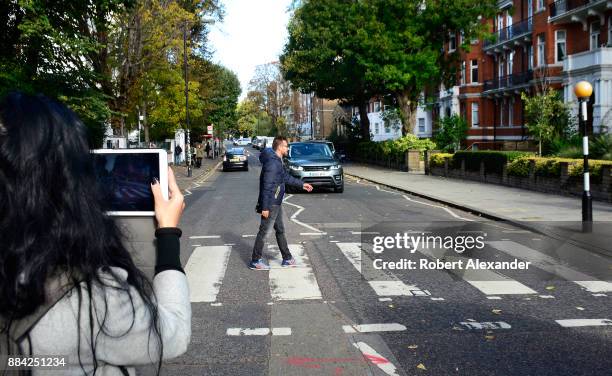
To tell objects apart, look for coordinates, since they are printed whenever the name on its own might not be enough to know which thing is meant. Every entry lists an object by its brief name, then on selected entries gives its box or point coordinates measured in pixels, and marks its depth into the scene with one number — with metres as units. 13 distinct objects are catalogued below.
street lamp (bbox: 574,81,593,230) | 12.72
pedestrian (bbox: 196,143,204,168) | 46.03
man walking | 9.16
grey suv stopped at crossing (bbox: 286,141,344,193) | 23.14
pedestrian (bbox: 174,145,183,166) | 50.50
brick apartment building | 35.14
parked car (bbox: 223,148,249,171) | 43.94
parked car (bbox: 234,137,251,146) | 118.30
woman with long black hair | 1.60
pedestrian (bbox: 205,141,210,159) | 70.44
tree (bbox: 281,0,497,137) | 38.94
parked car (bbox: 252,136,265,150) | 106.84
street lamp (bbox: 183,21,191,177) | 33.35
